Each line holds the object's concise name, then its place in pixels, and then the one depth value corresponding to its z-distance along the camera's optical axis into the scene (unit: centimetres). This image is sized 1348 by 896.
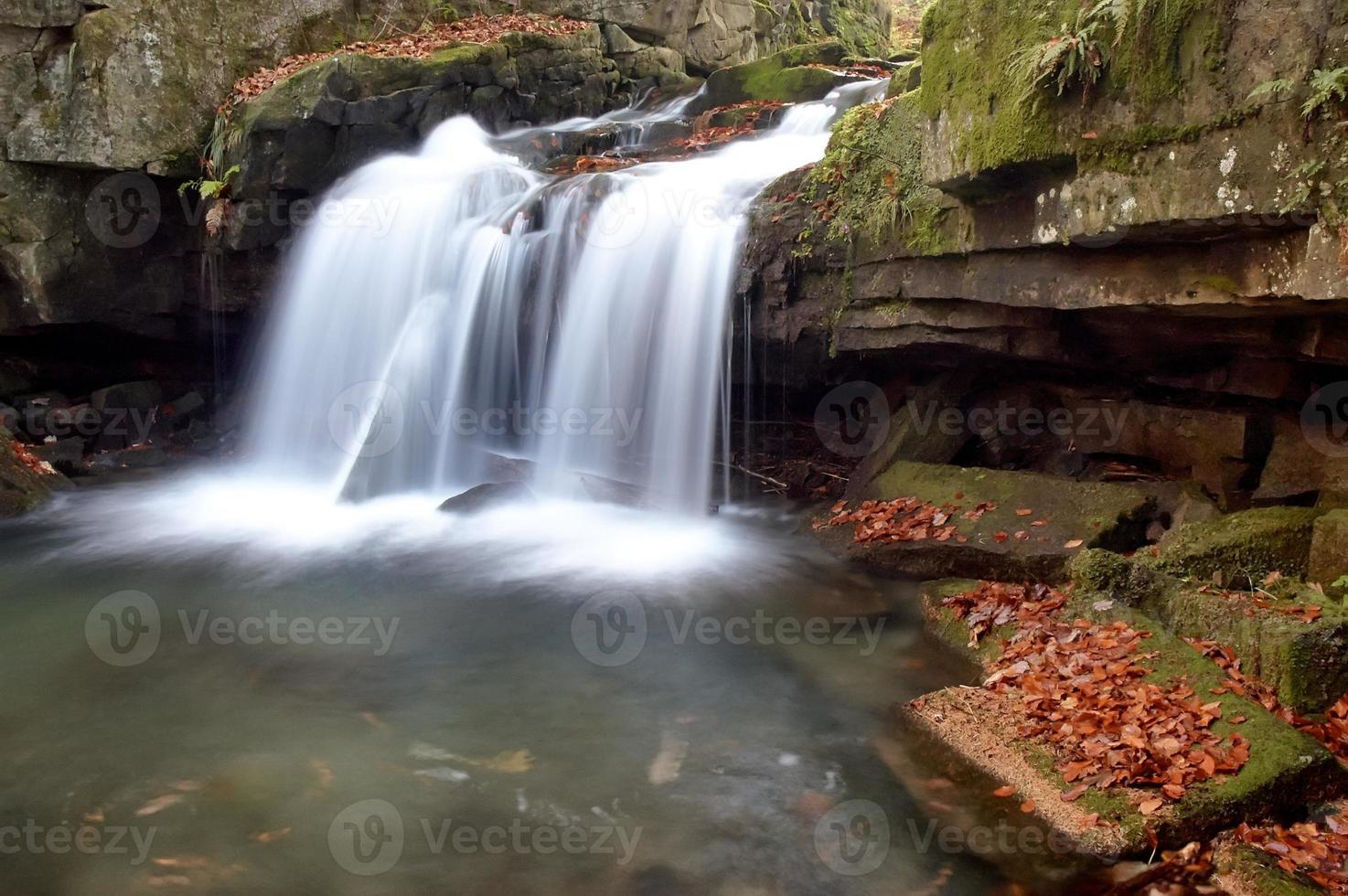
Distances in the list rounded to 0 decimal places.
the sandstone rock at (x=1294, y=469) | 599
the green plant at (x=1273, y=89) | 437
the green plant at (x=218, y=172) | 1148
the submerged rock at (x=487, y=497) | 917
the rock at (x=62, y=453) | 1133
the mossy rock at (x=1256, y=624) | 445
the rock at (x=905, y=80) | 841
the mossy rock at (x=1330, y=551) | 522
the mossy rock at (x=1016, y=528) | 660
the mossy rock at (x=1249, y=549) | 553
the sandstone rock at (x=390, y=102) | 1159
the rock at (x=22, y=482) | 959
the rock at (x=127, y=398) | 1250
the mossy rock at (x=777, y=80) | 1415
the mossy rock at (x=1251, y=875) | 347
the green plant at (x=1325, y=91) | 416
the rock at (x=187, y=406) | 1309
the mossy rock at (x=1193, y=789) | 385
